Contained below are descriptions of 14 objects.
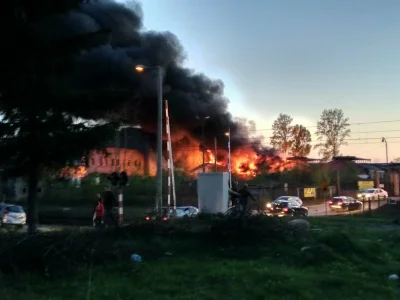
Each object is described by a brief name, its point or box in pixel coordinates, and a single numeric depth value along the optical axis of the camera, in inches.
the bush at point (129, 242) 313.4
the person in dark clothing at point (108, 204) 700.7
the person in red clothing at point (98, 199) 766.6
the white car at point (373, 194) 2028.9
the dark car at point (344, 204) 1652.3
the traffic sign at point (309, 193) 2073.1
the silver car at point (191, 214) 484.0
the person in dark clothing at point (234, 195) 678.5
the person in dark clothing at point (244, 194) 668.9
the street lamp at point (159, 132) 859.3
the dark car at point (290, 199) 1599.4
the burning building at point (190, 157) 2250.2
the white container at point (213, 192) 621.0
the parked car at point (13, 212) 907.0
